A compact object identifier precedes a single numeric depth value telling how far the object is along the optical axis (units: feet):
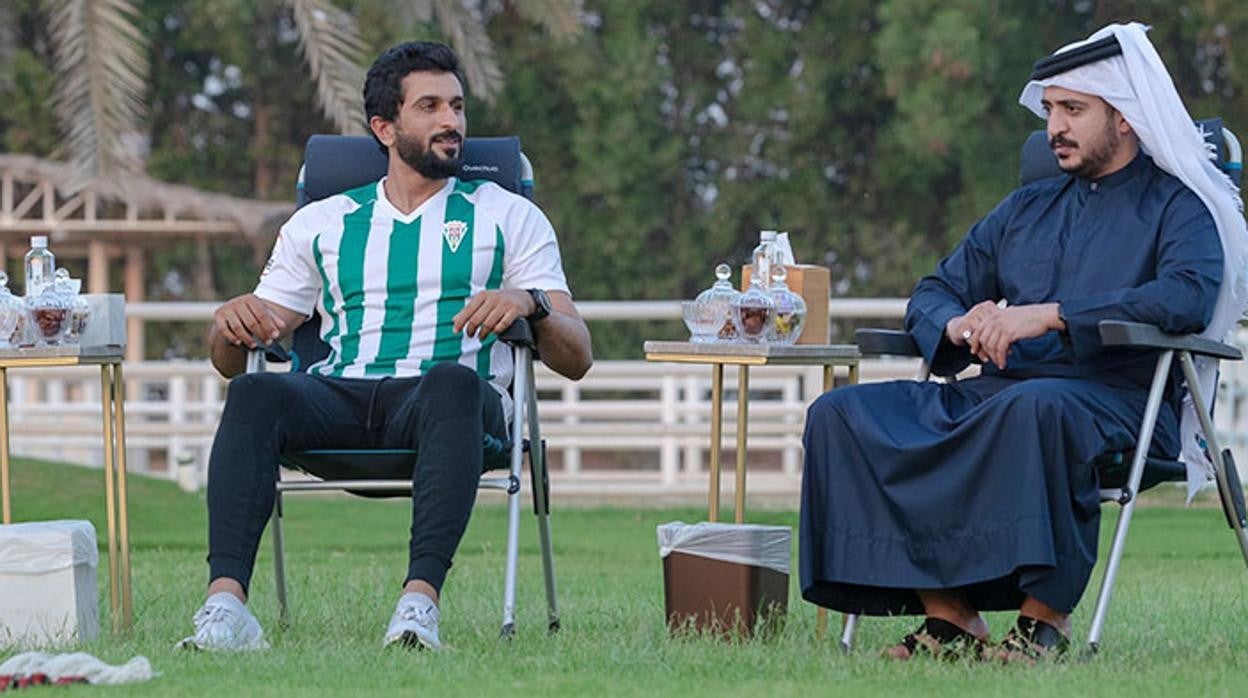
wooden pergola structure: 90.64
